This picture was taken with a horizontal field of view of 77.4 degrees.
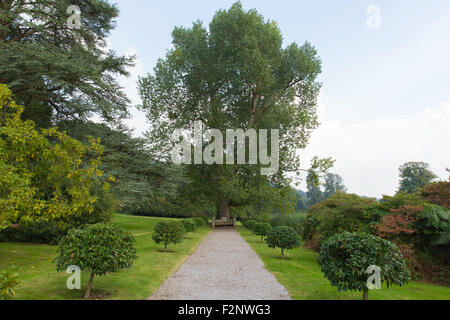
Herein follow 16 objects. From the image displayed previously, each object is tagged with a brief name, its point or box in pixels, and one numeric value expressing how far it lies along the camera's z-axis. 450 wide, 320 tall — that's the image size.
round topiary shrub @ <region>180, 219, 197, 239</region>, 18.59
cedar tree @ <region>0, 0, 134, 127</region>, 11.12
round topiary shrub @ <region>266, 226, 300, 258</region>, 11.26
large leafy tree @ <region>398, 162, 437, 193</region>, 52.97
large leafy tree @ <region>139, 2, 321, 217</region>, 24.19
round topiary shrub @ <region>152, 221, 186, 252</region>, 11.75
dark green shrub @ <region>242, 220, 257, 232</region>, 22.97
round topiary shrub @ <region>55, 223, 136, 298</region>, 5.33
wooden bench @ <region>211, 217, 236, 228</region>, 29.02
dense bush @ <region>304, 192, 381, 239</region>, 10.37
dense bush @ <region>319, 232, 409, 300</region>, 5.14
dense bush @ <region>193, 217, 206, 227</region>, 26.19
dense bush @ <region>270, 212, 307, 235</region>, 21.27
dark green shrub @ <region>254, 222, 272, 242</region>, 17.73
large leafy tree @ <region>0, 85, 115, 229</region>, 6.12
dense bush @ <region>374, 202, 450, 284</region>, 8.33
